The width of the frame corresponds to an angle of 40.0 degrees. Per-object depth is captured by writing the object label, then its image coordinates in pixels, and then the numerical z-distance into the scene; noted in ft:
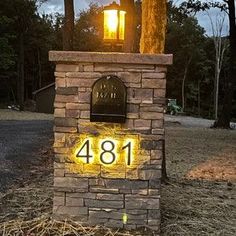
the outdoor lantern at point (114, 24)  10.54
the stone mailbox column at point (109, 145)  9.07
